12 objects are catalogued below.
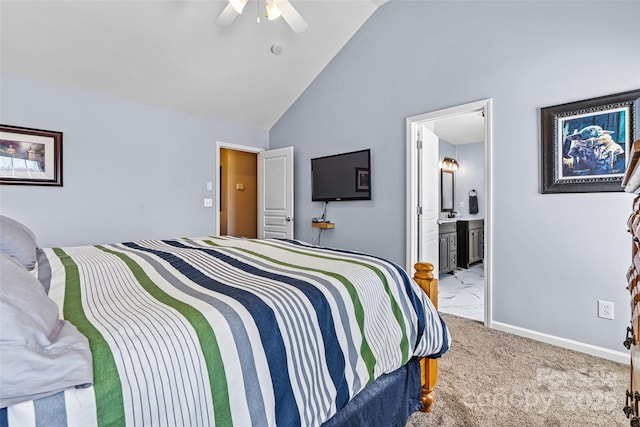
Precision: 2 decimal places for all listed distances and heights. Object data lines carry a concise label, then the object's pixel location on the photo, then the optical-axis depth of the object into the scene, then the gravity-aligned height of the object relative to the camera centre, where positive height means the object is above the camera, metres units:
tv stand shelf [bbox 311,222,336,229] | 4.11 -0.15
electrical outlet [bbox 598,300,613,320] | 2.23 -0.69
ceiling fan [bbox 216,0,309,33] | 2.35 +1.56
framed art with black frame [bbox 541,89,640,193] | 2.18 +0.51
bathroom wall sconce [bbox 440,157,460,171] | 5.74 +0.91
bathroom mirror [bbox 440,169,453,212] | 5.71 +0.40
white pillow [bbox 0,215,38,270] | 1.33 -0.12
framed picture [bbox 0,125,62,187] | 2.99 +0.58
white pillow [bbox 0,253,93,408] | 0.55 -0.26
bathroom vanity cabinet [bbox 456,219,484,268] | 5.11 -0.48
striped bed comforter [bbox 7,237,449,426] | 0.69 -0.34
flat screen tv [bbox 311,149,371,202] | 3.75 +0.46
